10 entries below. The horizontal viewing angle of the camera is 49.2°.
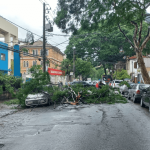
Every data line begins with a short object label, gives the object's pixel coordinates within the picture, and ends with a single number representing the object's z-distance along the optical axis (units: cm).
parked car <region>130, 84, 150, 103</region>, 1246
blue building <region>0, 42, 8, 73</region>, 2546
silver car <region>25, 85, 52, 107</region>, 1127
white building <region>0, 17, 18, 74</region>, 2500
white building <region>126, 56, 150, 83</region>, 3323
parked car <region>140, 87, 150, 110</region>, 946
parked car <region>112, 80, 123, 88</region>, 2351
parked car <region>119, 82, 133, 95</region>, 1852
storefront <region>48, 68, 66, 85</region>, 2958
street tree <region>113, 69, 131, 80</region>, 3827
